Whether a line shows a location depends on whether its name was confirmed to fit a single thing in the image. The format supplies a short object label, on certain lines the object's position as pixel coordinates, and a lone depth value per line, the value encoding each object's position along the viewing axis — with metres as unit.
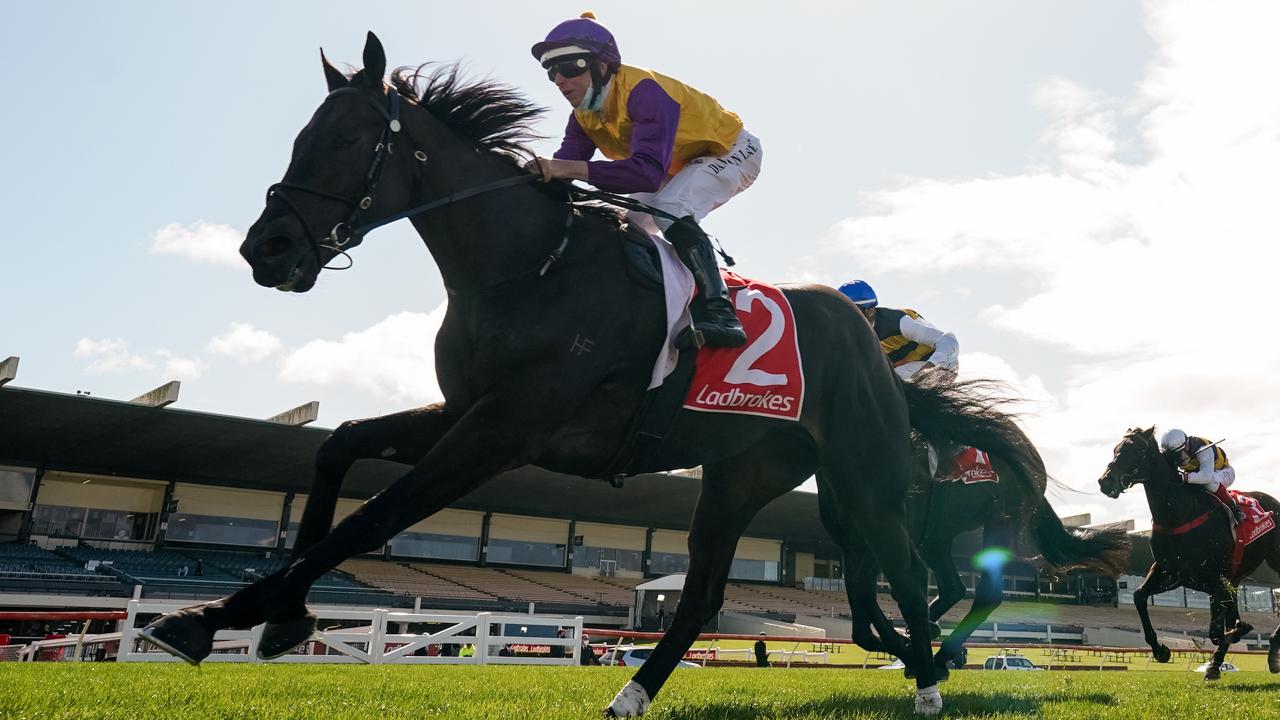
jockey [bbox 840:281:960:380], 7.37
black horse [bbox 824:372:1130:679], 7.87
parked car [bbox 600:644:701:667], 17.90
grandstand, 26.89
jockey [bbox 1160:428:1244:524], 9.90
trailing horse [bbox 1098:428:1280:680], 9.65
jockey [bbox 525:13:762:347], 3.94
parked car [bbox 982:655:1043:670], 21.47
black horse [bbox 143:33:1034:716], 3.12
